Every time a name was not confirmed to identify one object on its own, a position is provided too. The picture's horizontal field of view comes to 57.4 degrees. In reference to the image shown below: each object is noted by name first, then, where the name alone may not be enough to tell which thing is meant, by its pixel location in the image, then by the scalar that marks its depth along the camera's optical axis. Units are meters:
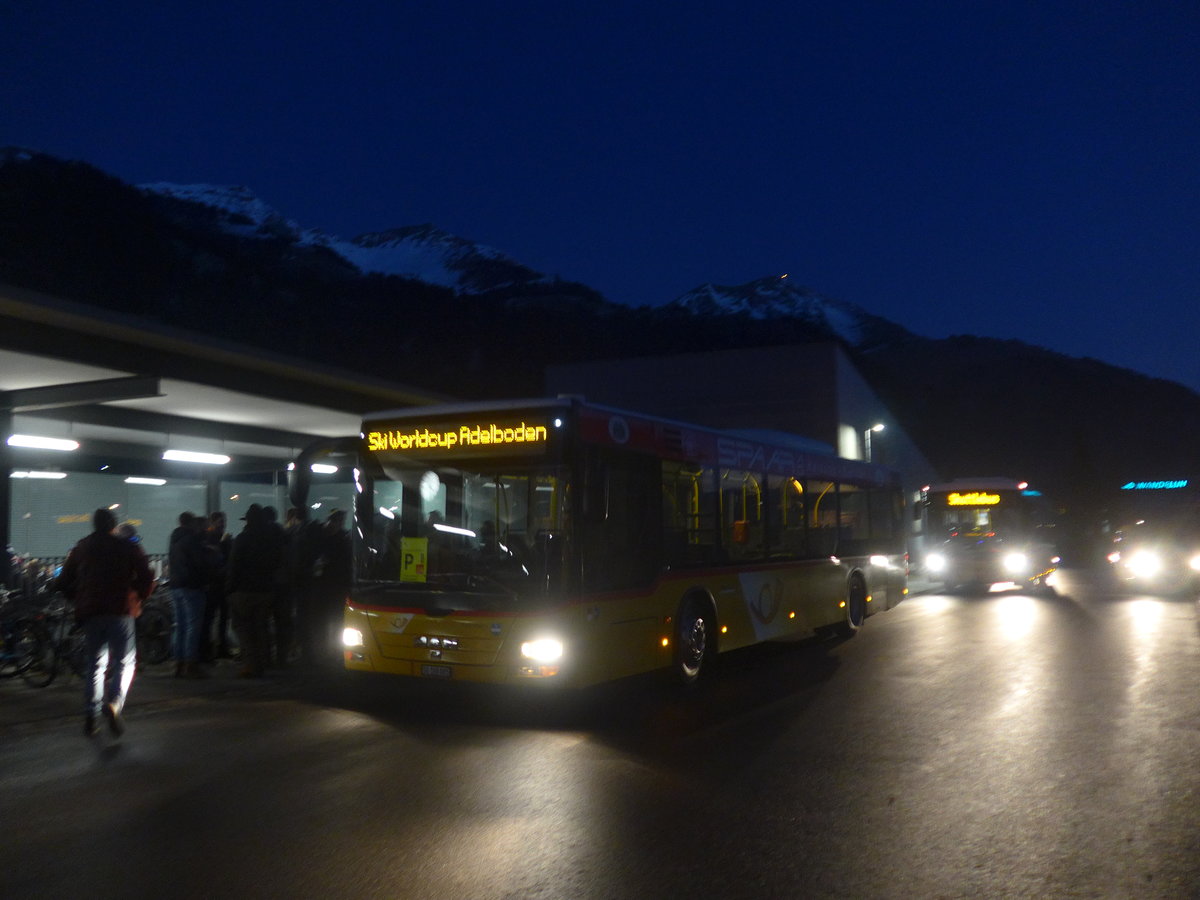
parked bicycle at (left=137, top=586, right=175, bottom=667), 12.95
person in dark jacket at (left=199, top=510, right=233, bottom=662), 12.79
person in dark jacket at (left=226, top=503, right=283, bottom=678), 12.26
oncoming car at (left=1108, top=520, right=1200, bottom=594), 27.91
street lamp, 55.31
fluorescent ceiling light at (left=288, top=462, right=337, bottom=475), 22.84
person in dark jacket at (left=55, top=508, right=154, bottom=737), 8.59
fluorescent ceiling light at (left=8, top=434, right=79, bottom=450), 17.77
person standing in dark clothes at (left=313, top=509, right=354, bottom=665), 13.01
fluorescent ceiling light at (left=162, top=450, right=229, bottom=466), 21.09
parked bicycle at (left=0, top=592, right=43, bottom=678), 11.71
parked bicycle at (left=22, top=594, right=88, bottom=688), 11.76
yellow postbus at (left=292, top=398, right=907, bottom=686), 9.59
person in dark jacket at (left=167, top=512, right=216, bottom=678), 12.30
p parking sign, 10.15
